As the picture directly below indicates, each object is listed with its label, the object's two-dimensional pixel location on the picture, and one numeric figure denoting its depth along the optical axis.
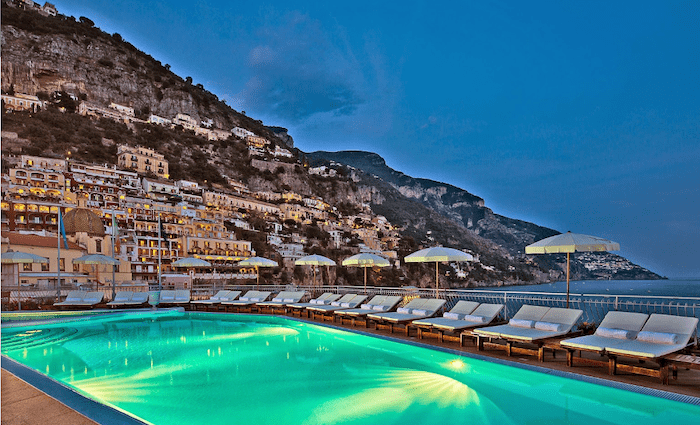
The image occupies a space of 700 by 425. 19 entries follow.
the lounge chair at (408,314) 8.59
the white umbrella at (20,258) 13.95
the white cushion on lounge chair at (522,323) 6.59
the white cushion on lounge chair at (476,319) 7.56
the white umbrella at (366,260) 13.26
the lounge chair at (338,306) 10.96
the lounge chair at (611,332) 5.36
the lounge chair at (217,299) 14.40
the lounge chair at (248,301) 13.64
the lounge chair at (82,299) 13.92
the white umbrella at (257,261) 16.36
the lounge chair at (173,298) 14.94
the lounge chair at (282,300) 12.78
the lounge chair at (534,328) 6.10
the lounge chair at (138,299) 14.41
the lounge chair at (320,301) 12.01
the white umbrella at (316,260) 14.66
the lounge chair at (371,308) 9.80
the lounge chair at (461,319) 7.40
